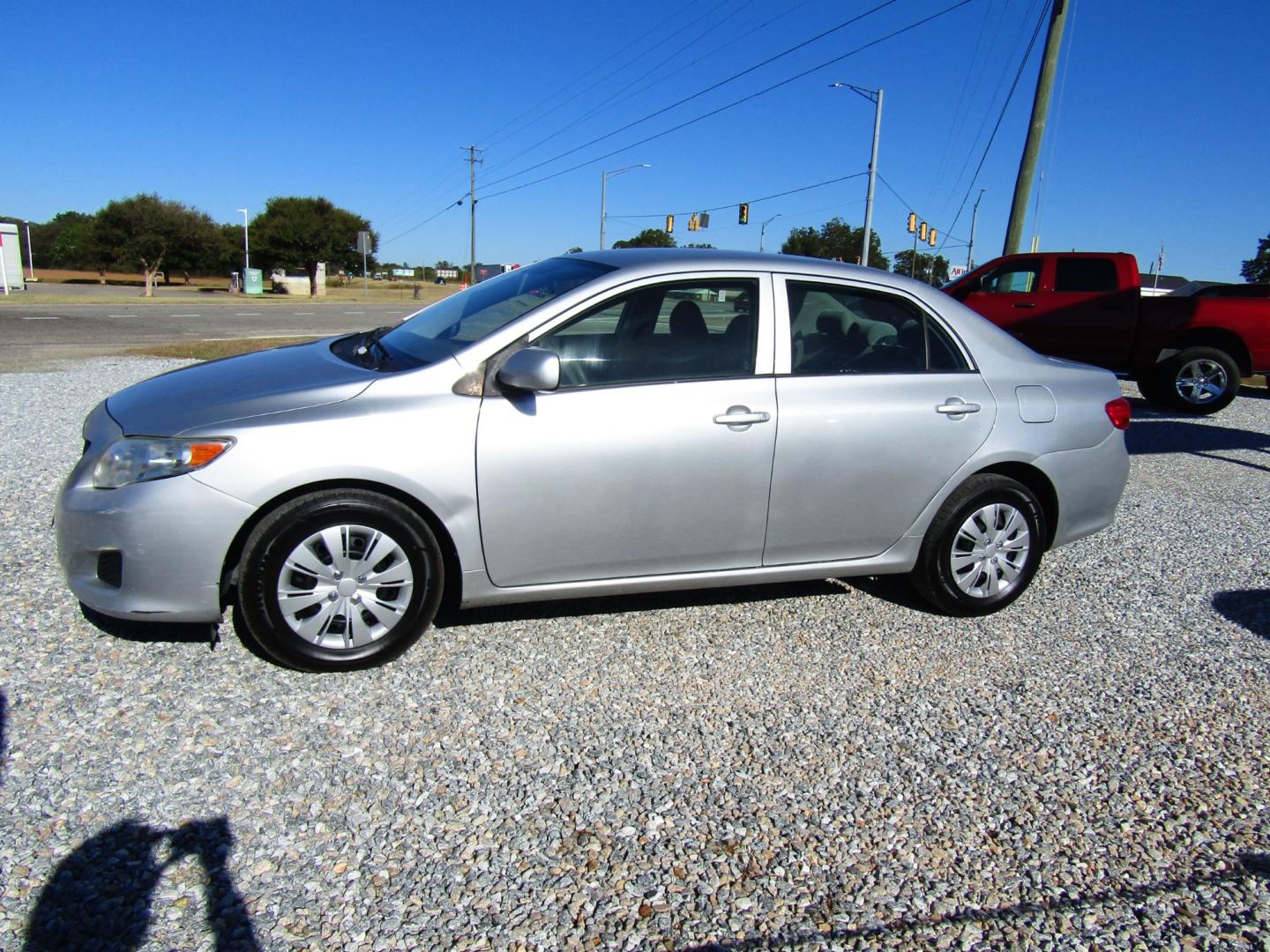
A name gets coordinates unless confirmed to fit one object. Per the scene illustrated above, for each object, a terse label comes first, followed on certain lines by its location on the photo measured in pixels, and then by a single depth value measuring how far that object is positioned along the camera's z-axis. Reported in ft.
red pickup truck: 39.37
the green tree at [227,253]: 197.16
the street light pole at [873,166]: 116.67
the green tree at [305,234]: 206.08
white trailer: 114.93
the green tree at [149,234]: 159.84
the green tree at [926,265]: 258.57
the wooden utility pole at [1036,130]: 53.11
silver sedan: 11.23
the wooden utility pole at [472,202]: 193.88
